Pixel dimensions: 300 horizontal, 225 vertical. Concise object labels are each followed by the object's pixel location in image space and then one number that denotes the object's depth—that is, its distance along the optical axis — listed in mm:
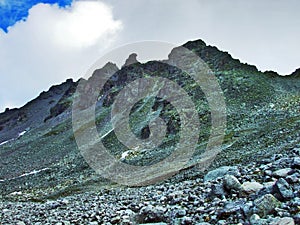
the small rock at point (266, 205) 12391
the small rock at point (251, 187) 15875
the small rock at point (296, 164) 17641
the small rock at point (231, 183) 16625
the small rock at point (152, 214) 15899
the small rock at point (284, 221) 10773
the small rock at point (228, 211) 13312
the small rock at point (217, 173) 27852
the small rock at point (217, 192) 16734
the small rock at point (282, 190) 13367
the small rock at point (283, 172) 16688
